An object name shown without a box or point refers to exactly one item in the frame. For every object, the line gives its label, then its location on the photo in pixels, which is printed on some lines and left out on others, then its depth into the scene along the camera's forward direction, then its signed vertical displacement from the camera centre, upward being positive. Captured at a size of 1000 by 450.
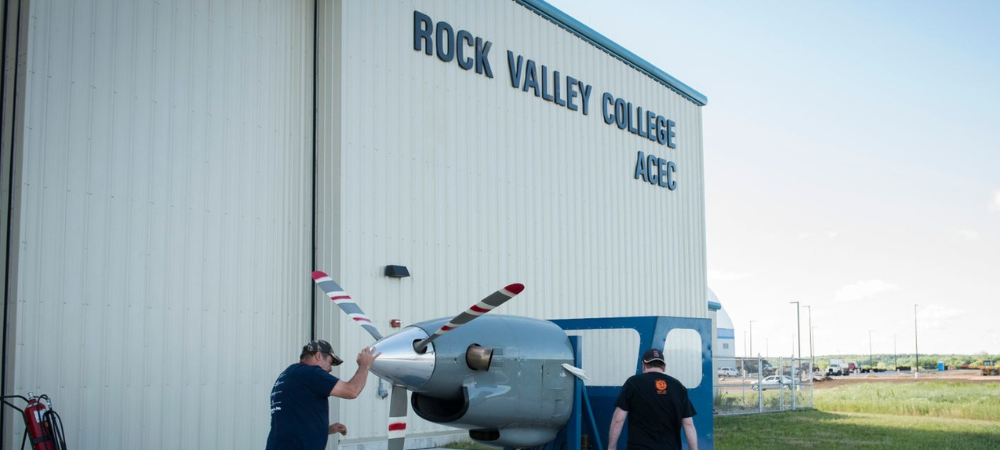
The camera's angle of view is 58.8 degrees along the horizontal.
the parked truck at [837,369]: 100.38 -5.47
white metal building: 9.93 +1.89
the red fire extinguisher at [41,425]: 8.94 -1.05
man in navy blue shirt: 6.92 -0.63
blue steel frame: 9.02 -0.73
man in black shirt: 7.57 -0.77
